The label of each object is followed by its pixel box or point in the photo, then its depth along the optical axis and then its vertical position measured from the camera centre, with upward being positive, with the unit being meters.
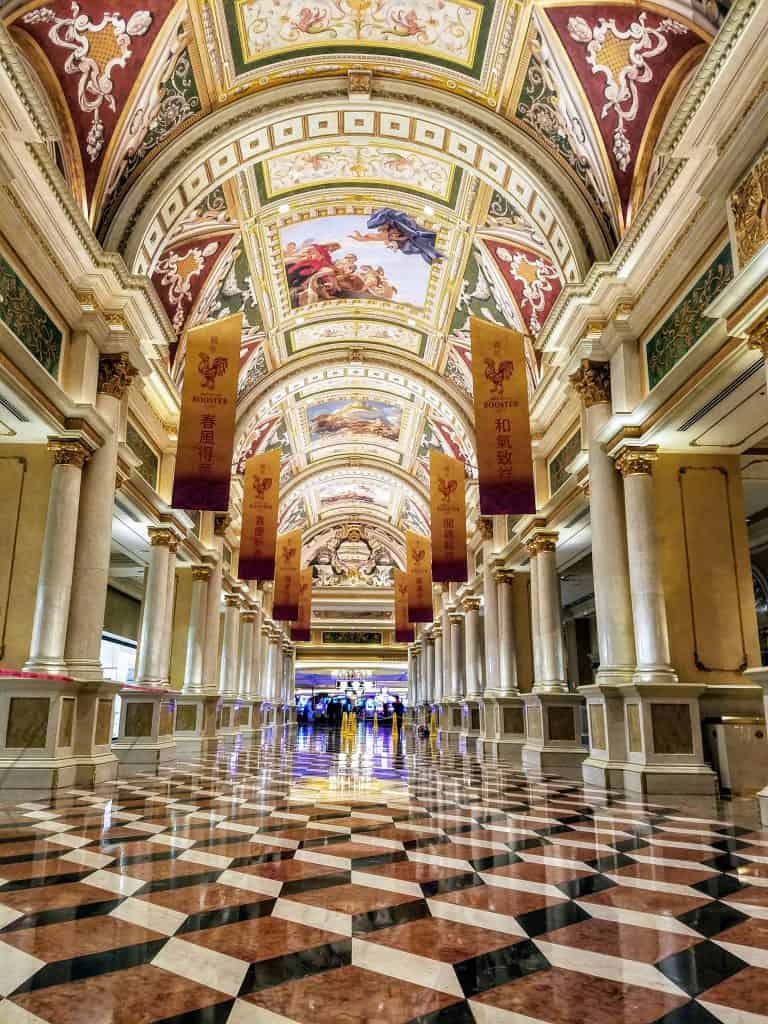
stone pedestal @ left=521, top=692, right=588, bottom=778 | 12.43 -0.68
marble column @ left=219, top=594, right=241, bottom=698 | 21.72 +1.41
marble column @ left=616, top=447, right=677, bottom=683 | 8.94 +1.60
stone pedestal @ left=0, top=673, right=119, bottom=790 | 7.98 -0.47
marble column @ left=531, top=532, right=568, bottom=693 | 13.30 +1.49
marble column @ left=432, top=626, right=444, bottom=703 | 29.84 +1.38
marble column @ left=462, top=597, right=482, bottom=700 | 21.69 +1.54
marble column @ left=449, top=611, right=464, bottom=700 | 25.19 +1.22
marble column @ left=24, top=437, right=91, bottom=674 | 8.84 +1.63
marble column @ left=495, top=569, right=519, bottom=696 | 16.45 +1.39
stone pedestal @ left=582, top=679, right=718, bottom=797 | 8.32 -0.53
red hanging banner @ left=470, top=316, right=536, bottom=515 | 10.22 +3.98
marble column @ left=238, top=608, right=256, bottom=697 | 25.70 +1.55
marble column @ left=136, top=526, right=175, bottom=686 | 13.79 +1.54
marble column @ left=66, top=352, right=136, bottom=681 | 9.38 +2.07
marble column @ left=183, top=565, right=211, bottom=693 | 16.58 +1.45
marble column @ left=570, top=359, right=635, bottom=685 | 9.66 +2.12
